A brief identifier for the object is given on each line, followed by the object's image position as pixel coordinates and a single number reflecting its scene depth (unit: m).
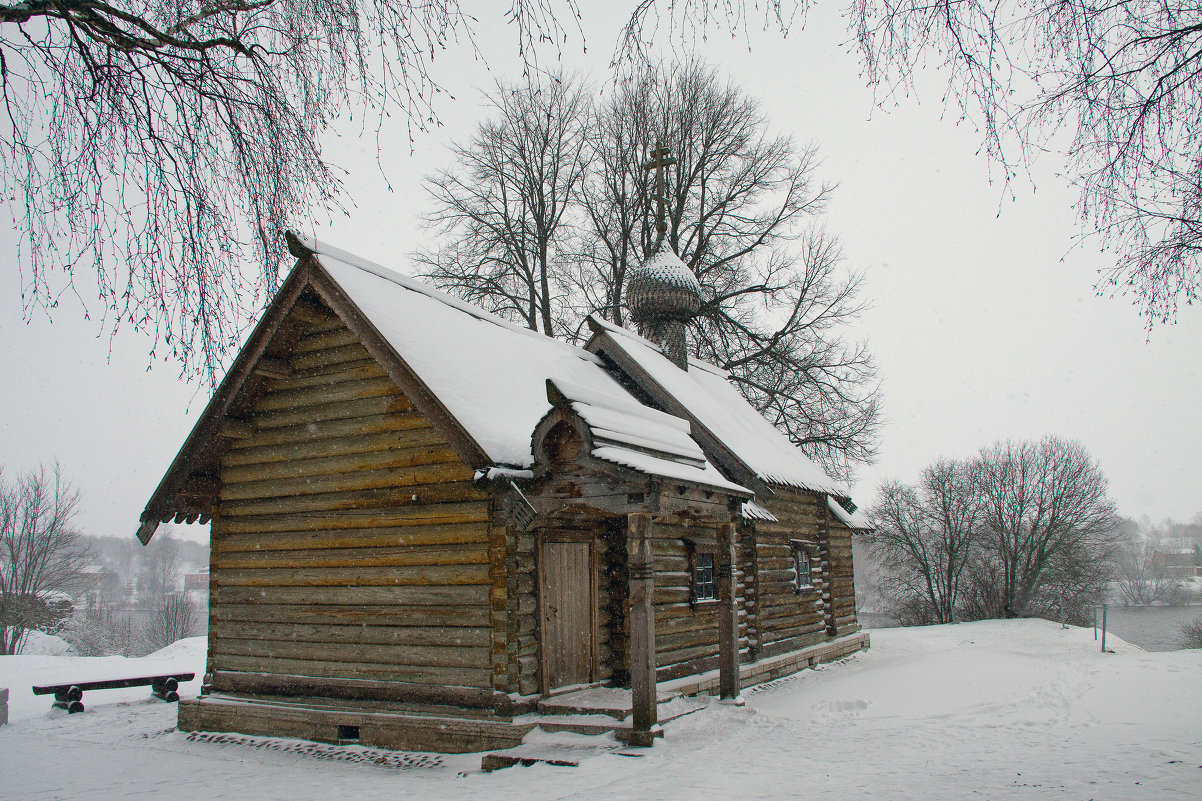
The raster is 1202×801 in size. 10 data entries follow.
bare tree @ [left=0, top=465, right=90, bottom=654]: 32.22
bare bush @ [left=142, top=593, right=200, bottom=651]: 38.00
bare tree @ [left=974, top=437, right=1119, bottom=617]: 33.25
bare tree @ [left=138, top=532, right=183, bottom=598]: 78.31
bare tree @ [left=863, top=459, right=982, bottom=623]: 35.00
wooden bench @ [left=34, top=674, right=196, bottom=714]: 12.25
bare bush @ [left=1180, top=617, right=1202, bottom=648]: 28.48
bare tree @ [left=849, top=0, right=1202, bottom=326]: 4.12
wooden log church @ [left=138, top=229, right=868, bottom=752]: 8.02
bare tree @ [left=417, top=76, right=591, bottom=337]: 24.06
